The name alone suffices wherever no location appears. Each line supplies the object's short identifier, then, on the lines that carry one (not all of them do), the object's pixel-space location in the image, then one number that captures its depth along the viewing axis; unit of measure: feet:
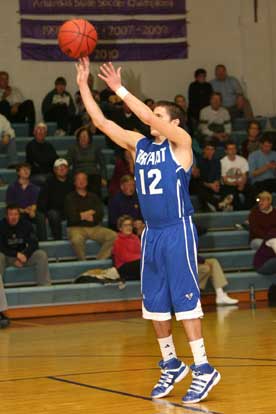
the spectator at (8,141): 57.98
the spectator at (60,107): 62.03
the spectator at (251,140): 62.34
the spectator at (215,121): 64.03
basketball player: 22.59
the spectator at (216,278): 49.32
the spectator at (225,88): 68.18
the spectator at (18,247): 47.98
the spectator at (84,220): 51.26
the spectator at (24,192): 51.88
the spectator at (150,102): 60.08
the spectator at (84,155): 56.65
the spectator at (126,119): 58.90
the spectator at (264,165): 59.21
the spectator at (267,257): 50.93
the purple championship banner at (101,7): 66.13
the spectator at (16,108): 62.03
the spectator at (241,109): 68.03
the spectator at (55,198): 52.31
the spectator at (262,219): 52.77
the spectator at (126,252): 48.93
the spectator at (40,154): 56.44
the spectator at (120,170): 56.16
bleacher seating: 47.50
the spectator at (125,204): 52.49
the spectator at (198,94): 66.28
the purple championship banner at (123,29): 66.13
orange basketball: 26.63
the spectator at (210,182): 57.52
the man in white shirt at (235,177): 58.13
